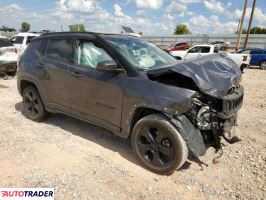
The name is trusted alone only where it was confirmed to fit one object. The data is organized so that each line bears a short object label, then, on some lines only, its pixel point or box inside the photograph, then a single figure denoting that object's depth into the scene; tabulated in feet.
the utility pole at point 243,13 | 65.05
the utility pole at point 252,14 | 69.91
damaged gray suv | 8.21
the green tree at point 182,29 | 191.82
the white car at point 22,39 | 33.36
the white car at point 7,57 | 23.59
